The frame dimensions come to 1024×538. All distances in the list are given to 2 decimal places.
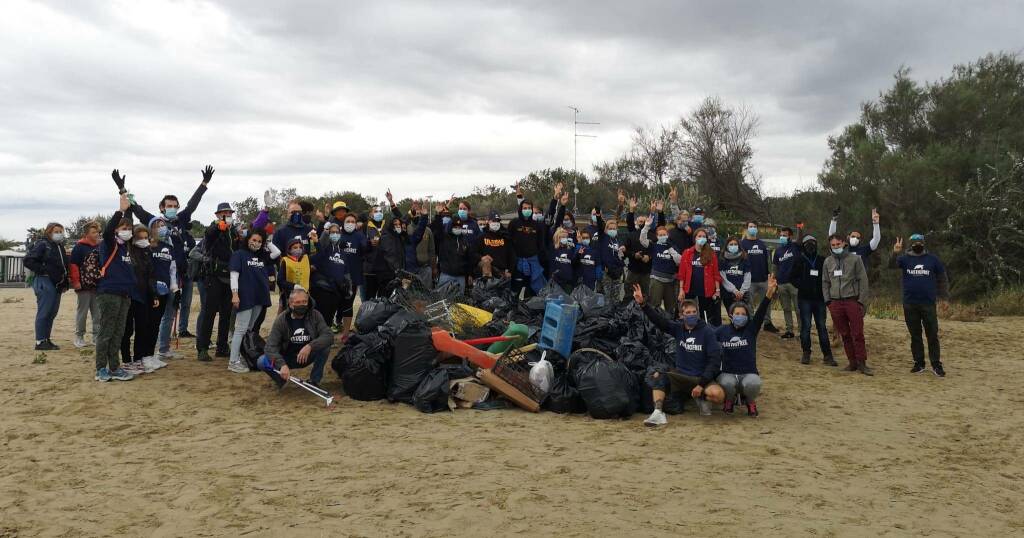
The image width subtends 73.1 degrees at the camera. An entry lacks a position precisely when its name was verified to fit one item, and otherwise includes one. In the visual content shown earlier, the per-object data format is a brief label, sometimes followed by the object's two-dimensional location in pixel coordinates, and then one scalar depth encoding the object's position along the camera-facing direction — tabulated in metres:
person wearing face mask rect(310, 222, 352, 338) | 9.02
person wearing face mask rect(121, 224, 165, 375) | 7.63
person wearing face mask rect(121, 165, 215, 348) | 8.61
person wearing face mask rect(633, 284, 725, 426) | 6.74
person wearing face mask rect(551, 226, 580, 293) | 10.59
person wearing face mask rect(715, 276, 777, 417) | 6.83
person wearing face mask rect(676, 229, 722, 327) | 9.65
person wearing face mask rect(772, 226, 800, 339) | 10.41
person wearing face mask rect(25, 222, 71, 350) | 9.08
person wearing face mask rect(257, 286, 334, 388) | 7.20
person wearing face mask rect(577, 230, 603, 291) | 10.87
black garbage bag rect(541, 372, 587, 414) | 6.86
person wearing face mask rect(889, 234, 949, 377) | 9.13
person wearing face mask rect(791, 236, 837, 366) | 9.77
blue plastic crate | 7.28
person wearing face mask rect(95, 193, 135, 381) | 7.33
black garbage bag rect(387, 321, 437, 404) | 7.24
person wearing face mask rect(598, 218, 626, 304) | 11.27
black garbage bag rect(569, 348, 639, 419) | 6.65
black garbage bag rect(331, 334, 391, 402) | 7.25
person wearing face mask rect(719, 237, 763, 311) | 10.16
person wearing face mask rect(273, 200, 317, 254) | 9.02
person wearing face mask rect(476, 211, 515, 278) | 10.56
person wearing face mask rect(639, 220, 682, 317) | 10.23
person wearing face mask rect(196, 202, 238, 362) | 8.53
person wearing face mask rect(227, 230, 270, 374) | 8.09
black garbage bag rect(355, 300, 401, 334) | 8.55
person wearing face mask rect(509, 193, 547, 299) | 10.79
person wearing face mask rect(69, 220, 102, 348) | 8.32
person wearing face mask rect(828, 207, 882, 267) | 9.59
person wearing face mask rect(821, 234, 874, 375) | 9.15
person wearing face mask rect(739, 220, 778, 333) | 11.17
